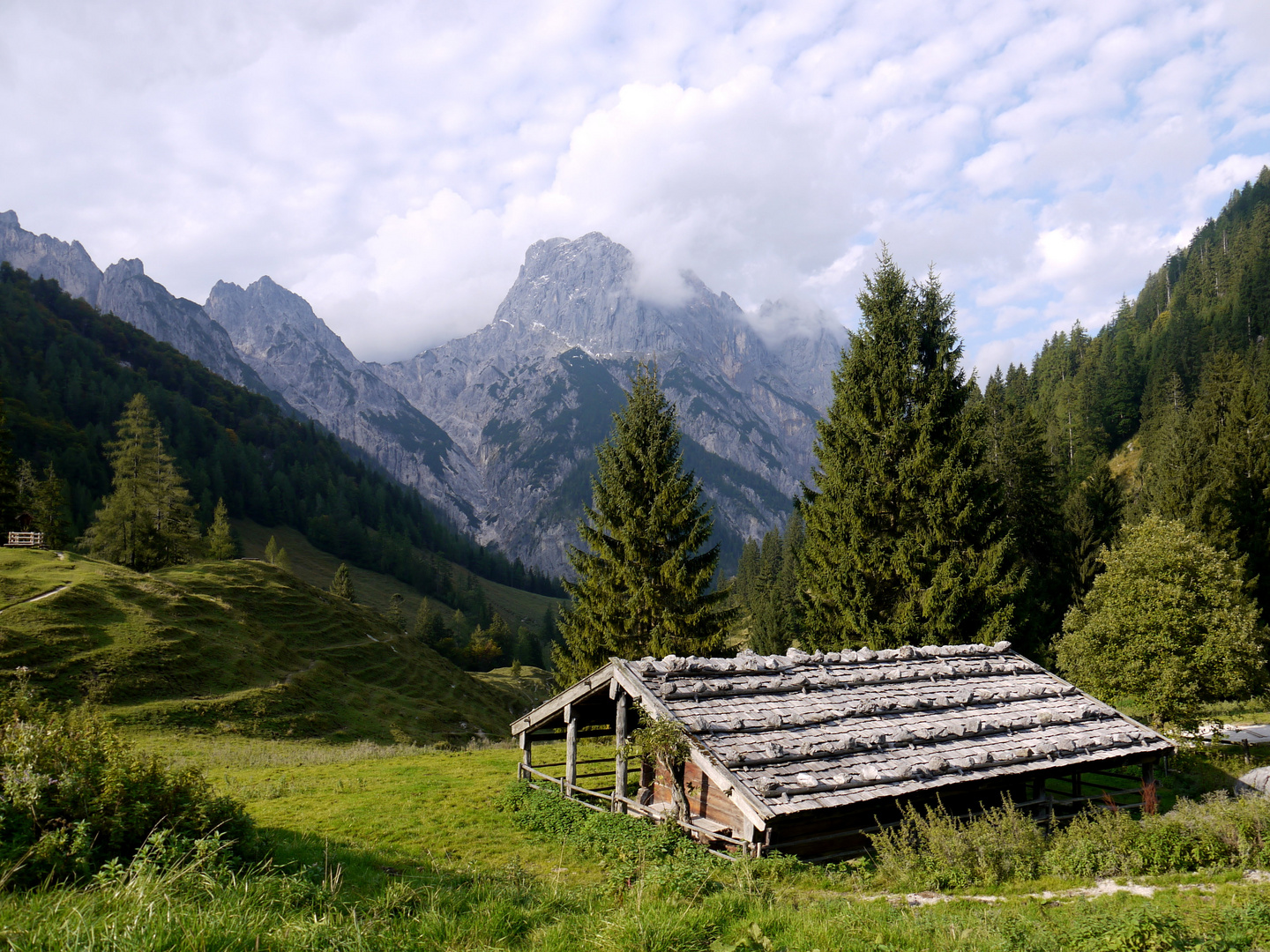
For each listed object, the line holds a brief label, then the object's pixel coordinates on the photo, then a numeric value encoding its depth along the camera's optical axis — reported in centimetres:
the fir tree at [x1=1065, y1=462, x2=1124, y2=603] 4419
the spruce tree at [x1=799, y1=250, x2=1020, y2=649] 2569
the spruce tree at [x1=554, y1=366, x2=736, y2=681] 2733
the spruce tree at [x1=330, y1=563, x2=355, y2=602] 9438
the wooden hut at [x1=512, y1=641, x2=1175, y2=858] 1234
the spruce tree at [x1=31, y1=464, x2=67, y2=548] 6072
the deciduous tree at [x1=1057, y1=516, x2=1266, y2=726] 2156
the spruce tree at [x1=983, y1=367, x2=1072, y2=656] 3959
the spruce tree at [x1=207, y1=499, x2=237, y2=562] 8619
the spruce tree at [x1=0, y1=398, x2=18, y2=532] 5181
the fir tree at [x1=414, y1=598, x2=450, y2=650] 9356
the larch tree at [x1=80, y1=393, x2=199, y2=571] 6562
